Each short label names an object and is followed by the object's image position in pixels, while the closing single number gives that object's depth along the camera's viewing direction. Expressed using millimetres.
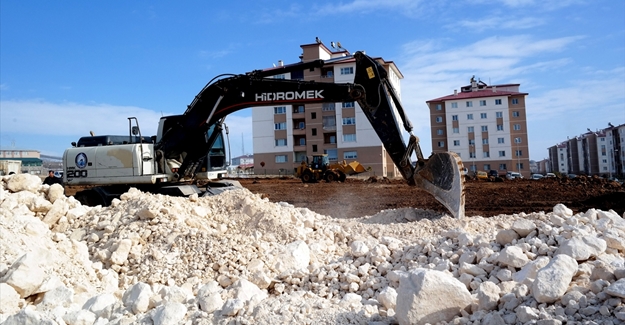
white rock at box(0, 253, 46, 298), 4656
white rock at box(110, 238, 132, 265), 6217
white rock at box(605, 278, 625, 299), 3256
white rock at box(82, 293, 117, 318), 4621
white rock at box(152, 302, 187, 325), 4234
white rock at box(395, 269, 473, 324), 3695
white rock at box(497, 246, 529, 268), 4496
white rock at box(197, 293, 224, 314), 4484
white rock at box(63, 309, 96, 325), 4305
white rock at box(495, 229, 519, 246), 5344
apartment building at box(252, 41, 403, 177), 45906
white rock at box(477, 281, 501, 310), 3637
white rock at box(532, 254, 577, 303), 3463
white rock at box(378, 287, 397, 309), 4273
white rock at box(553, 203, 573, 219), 6967
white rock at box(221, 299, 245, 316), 4242
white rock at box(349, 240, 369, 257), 5855
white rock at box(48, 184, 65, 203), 8180
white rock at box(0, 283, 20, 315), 4453
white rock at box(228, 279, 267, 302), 4809
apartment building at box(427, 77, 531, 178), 54406
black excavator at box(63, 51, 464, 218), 9273
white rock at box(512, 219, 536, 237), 5344
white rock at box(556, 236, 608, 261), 4305
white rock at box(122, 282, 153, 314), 4617
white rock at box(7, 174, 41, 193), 8438
